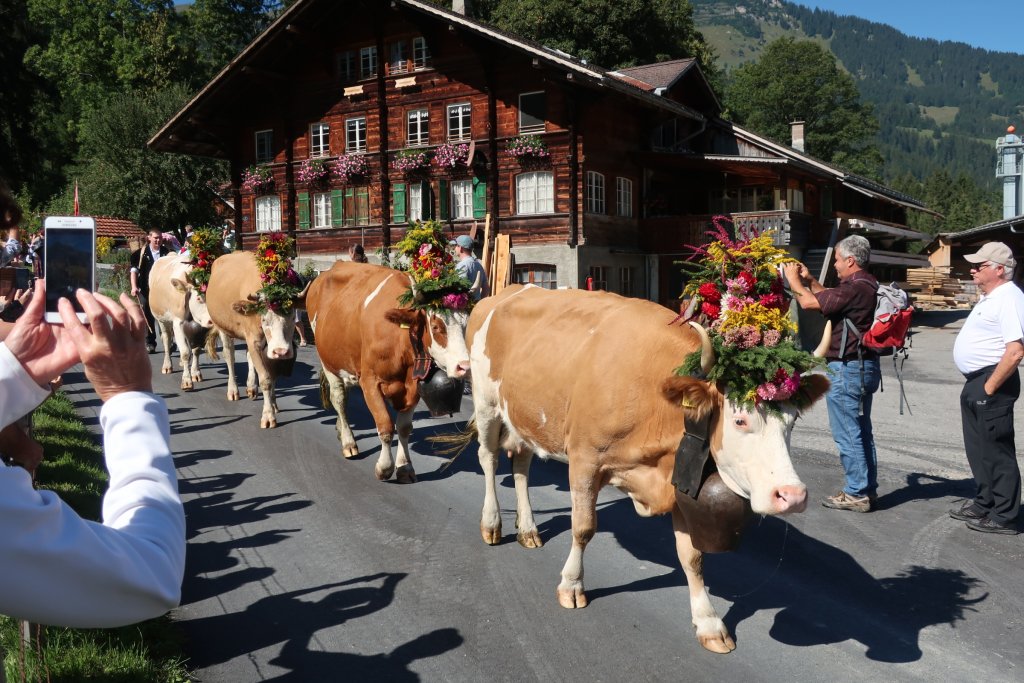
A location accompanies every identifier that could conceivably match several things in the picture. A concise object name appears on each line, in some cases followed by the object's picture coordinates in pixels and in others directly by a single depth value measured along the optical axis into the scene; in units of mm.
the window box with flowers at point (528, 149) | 24891
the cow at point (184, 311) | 12219
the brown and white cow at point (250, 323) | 9680
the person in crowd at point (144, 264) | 14545
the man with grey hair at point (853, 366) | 6418
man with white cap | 5992
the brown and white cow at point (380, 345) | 7195
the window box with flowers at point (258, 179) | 30891
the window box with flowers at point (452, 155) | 26172
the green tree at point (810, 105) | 66875
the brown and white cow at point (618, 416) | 3947
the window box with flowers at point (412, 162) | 27170
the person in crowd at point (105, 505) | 1346
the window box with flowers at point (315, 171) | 29203
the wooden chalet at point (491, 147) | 24875
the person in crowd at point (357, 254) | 16422
